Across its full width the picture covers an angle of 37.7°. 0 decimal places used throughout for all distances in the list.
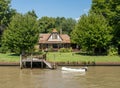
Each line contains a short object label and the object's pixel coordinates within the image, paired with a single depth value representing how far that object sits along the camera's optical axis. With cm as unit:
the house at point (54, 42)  4739
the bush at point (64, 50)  4286
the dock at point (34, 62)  2996
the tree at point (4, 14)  4537
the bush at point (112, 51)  3764
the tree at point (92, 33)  3641
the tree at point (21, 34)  3537
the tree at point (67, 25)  8123
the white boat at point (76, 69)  2755
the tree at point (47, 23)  6834
